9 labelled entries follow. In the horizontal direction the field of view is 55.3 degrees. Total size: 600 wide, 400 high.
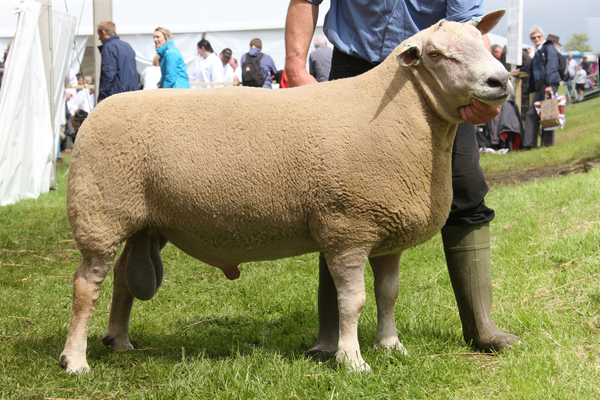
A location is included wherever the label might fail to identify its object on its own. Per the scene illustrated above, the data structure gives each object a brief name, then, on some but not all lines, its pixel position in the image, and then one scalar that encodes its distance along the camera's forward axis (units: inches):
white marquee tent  269.6
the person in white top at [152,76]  435.2
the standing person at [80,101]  588.2
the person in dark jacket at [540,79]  422.3
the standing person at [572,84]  1062.1
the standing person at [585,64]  1233.5
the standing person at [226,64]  481.4
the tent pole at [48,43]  297.1
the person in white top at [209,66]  450.3
